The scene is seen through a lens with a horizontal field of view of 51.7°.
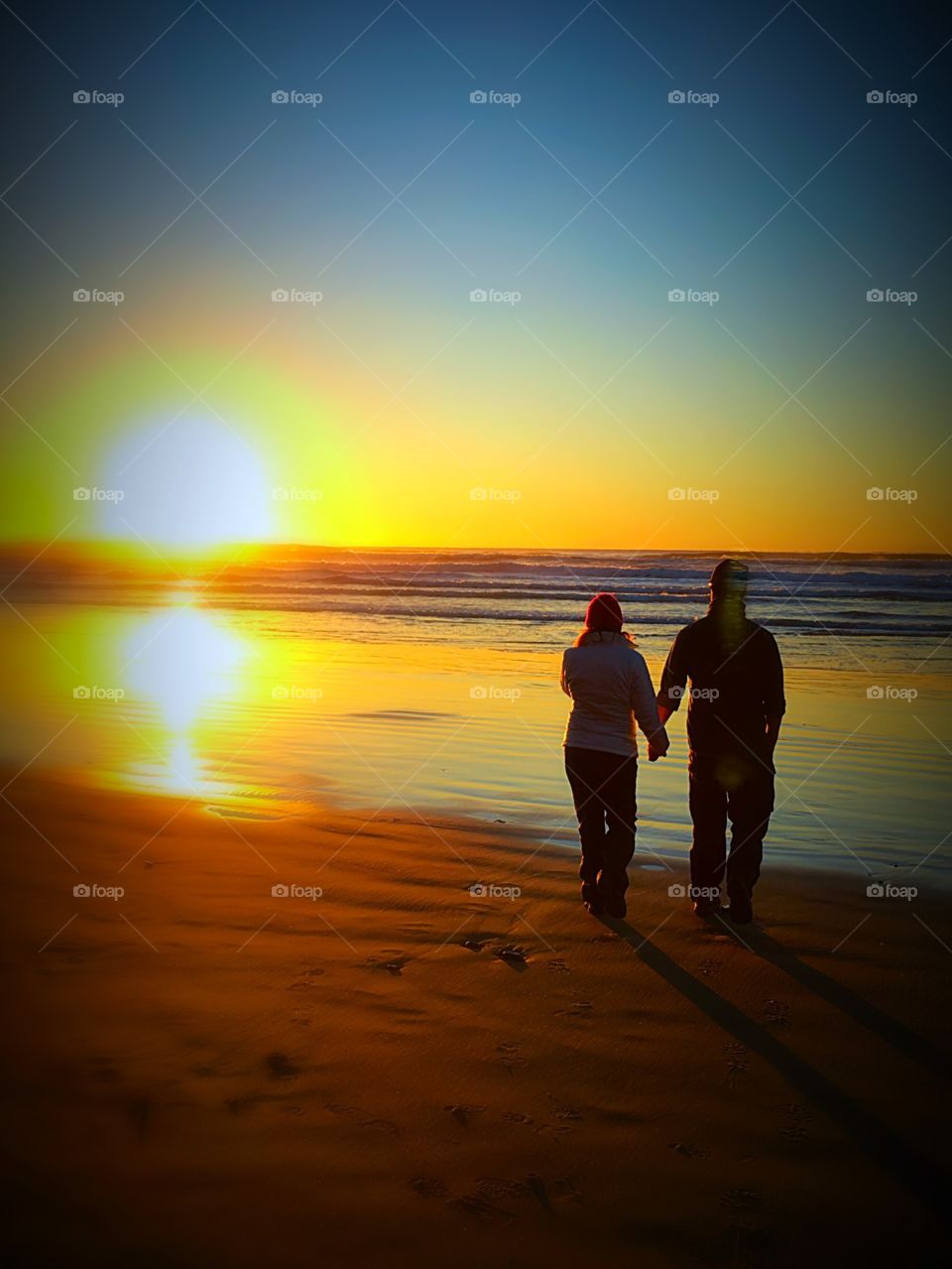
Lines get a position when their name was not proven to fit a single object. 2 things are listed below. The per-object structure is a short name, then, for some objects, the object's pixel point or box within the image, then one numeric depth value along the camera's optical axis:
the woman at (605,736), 6.18
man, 6.12
